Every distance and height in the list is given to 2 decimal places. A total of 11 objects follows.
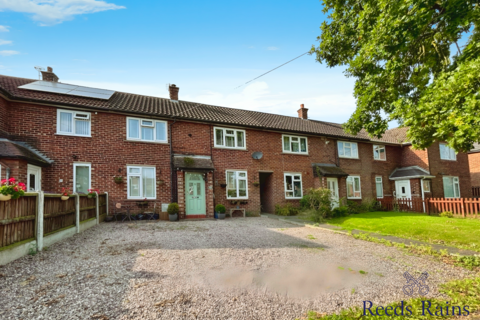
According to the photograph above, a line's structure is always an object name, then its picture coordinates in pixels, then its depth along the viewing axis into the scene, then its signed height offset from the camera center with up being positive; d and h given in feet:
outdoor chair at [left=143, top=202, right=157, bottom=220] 41.88 -3.67
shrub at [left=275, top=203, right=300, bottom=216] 53.11 -4.74
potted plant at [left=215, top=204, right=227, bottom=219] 45.52 -3.80
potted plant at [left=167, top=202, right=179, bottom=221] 41.60 -3.30
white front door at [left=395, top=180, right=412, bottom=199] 67.74 -2.11
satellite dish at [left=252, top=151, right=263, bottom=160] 53.57 +5.84
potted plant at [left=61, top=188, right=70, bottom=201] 24.89 -0.24
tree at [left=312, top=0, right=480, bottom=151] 22.27 +12.21
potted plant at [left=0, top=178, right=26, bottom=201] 16.58 +0.26
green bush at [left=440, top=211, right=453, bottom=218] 48.25 -6.06
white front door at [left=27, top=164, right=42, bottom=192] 34.26 +2.10
